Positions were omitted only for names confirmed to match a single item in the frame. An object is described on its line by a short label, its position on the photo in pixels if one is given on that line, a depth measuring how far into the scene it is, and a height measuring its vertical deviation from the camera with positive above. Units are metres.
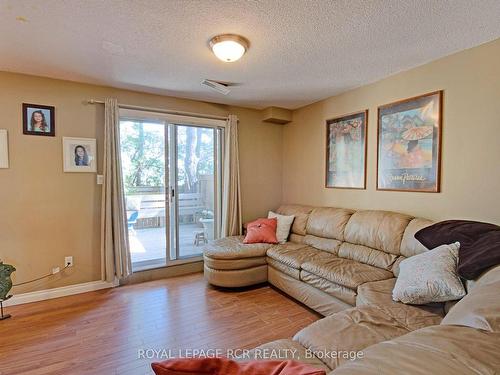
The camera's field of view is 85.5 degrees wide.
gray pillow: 1.69 -0.65
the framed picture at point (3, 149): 2.78 +0.30
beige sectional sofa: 0.70 -0.82
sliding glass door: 3.53 -0.12
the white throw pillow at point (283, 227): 3.66 -0.65
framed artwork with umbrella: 2.56 +0.37
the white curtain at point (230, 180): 4.00 -0.01
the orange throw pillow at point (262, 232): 3.54 -0.69
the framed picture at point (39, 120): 2.89 +0.64
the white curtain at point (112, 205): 3.19 -0.31
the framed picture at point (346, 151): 3.30 +0.37
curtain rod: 3.22 +0.91
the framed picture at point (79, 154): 3.09 +0.28
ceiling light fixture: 2.13 +1.07
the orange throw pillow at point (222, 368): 0.62 -0.44
